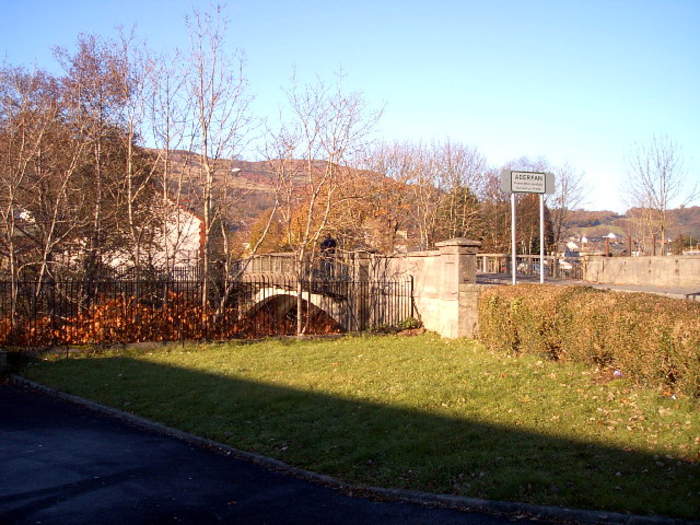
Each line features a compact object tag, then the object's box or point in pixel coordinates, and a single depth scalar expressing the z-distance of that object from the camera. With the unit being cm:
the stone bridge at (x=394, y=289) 1538
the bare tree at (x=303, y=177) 1844
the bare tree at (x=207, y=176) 1805
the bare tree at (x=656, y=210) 3338
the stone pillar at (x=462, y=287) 1523
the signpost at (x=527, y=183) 1395
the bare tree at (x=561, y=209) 4947
